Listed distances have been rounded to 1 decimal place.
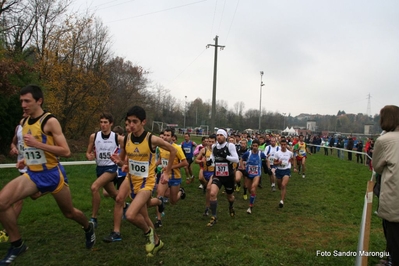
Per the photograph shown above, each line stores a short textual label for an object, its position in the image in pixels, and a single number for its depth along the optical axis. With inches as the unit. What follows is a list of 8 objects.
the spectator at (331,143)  1210.0
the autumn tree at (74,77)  912.3
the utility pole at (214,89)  964.6
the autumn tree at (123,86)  1352.7
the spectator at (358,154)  913.5
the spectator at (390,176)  130.6
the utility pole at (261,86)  1829.5
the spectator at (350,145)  1026.1
